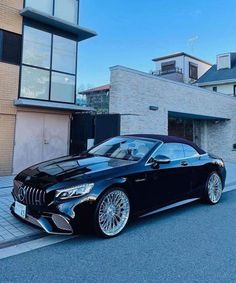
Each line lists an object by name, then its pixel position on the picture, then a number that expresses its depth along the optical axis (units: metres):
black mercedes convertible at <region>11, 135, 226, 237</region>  3.94
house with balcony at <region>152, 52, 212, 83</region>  28.15
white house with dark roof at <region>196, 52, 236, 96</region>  24.58
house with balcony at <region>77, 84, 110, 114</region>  12.03
